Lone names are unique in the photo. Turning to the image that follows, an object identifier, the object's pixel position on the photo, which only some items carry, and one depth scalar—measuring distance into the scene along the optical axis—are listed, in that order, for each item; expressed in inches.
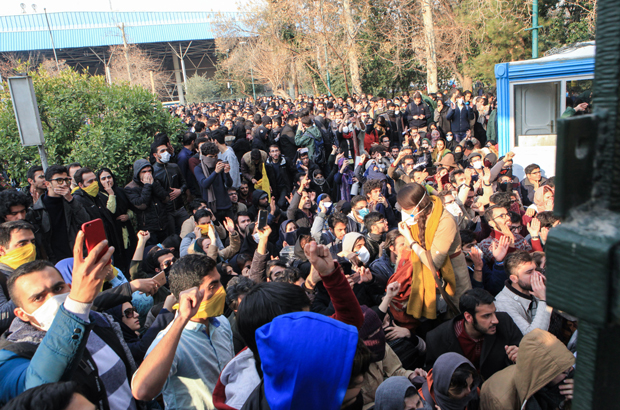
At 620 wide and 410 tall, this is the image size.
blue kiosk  376.5
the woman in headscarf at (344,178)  302.5
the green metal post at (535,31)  434.3
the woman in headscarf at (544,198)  213.3
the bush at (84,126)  262.5
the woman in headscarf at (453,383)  99.3
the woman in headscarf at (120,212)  215.5
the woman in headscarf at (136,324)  107.7
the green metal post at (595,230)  33.9
